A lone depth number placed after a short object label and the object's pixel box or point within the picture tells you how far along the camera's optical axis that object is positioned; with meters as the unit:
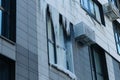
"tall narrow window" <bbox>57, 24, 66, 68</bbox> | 14.68
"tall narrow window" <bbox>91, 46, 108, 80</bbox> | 17.83
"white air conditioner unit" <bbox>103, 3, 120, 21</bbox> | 20.92
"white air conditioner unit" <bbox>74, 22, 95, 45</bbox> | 16.19
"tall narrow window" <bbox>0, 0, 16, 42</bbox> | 12.45
